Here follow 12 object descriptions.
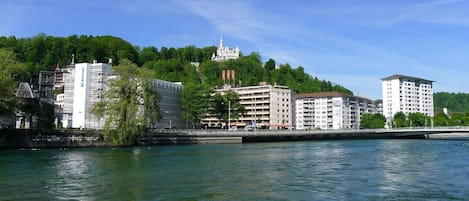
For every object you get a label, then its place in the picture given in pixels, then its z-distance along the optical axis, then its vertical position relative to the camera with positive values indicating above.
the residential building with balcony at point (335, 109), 193.25 +8.27
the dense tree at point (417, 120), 177.00 +3.38
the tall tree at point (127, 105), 67.50 +3.43
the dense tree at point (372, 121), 174.25 +3.00
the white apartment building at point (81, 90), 110.69 +9.38
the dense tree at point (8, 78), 56.72 +6.21
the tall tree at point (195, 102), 119.88 +6.90
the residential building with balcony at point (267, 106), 166.25 +8.20
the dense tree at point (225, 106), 124.38 +6.21
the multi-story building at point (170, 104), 125.06 +6.94
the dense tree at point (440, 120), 178.09 +3.44
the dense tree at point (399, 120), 178.00 +3.41
